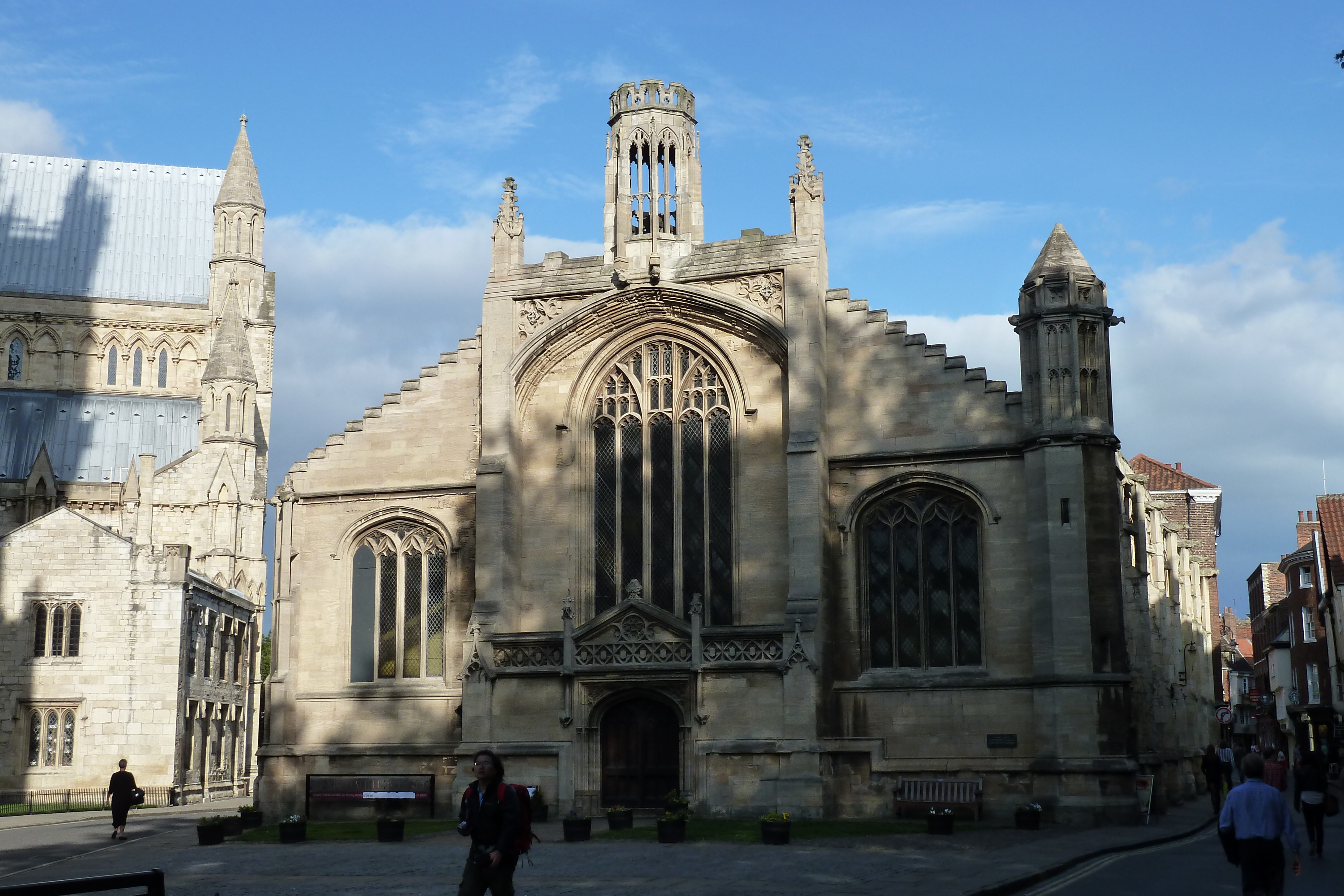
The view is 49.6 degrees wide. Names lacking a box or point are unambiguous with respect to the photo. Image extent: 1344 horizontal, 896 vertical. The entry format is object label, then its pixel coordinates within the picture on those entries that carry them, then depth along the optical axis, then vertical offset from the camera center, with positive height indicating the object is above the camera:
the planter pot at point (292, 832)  25.75 -2.31
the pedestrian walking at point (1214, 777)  33.03 -1.85
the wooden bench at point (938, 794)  29.22 -1.94
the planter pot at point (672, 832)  23.92 -2.18
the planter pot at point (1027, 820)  27.16 -2.30
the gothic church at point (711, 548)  29.42 +3.25
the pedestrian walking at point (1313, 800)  21.31 -1.53
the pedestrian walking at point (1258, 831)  13.14 -1.22
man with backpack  11.78 -1.04
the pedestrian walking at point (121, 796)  27.52 -1.77
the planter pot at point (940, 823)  25.53 -2.20
